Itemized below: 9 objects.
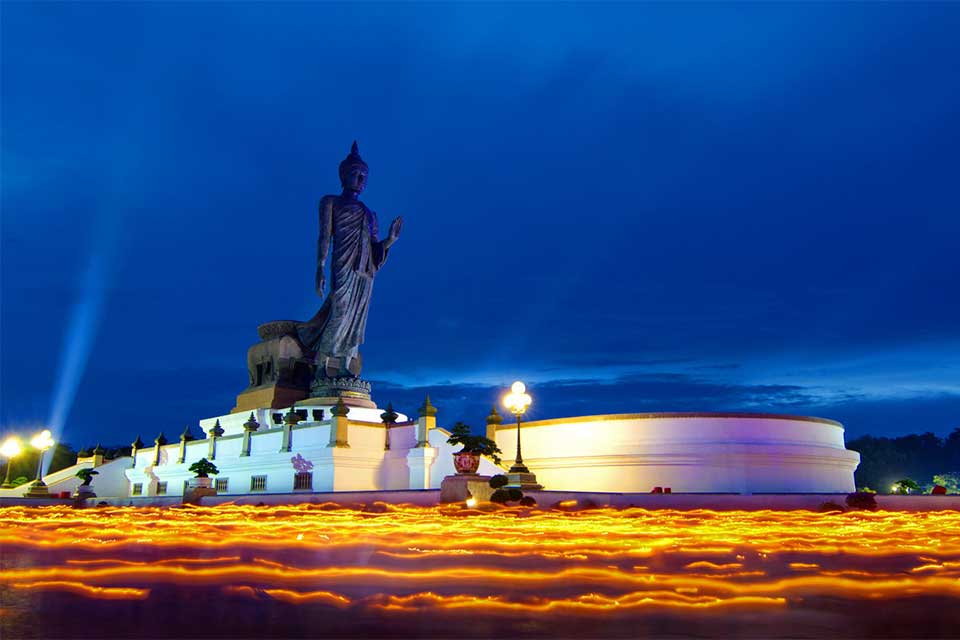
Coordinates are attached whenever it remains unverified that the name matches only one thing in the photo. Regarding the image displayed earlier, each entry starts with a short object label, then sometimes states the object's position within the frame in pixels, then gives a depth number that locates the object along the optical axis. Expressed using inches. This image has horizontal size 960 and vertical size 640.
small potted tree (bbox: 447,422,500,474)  754.2
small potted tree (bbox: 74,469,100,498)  1130.0
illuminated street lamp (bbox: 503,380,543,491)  764.0
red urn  753.0
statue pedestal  1211.9
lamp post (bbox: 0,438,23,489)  1167.8
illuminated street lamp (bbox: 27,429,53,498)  1151.0
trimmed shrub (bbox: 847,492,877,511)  786.2
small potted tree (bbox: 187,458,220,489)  1012.5
